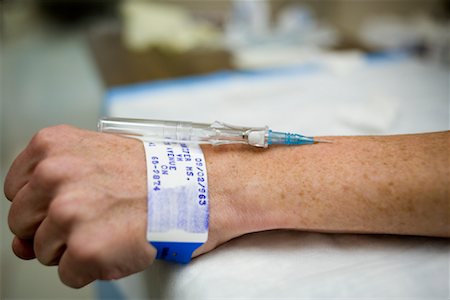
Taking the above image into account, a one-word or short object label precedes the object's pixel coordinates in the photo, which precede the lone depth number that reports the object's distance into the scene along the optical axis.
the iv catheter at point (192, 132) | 0.30
